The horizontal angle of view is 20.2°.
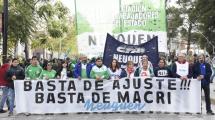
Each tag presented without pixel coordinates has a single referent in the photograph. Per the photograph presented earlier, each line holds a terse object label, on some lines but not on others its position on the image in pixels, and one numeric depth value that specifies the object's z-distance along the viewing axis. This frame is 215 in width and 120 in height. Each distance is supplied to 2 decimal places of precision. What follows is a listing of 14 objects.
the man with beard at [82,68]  17.65
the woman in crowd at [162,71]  16.03
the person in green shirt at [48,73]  16.45
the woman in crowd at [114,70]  16.20
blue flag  16.92
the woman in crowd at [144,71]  15.98
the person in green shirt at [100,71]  16.06
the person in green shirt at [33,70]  16.55
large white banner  15.93
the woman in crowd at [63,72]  18.73
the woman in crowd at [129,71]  16.30
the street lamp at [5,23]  20.98
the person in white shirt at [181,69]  15.89
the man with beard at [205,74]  15.87
